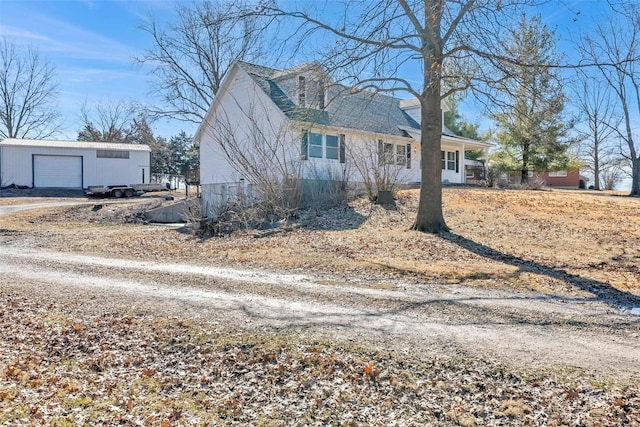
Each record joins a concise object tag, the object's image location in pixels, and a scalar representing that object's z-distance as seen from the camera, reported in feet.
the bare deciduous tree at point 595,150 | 95.55
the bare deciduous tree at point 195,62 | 94.94
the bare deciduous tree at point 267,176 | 47.24
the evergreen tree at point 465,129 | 123.75
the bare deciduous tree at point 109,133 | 159.12
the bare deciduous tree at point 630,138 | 77.23
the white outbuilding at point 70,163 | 96.63
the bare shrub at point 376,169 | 52.26
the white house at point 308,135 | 43.41
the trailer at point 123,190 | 90.48
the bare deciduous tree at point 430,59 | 31.14
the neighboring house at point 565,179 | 132.36
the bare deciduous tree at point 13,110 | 136.67
